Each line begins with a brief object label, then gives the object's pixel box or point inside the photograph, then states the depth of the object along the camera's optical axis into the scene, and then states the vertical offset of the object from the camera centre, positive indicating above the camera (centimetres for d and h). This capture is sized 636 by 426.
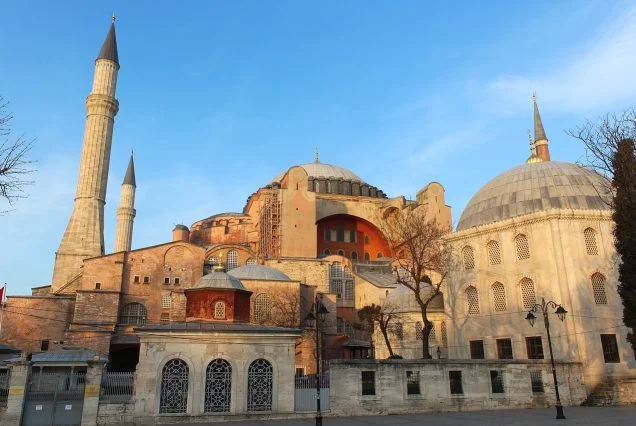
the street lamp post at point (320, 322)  1369 +245
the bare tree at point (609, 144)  1683 +718
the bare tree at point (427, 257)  2342 +589
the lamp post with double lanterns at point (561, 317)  1578 +181
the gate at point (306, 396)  1736 -78
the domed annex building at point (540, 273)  2203 +435
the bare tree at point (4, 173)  1225 +468
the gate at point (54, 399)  1541 -69
